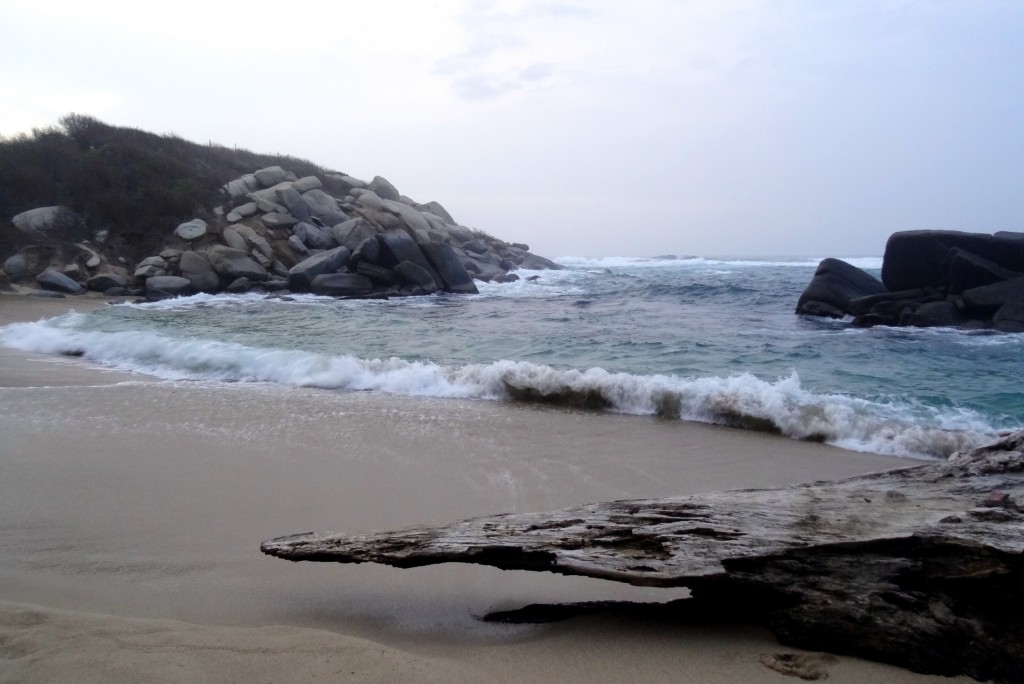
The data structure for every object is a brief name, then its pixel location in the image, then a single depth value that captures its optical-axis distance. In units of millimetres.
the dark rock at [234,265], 21062
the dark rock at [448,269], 23094
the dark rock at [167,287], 18984
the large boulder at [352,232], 24516
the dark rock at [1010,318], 13539
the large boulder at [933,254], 15023
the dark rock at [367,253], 21922
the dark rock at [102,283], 19109
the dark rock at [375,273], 21750
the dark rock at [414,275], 22094
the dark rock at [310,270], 20969
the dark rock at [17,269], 18688
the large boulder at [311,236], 24031
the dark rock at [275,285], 20891
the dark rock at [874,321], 15130
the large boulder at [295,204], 25016
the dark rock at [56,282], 18188
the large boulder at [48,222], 20750
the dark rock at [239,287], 20453
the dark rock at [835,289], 16891
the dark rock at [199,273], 20344
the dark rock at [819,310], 16688
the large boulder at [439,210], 38469
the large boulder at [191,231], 22375
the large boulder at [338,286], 20812
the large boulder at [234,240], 22406
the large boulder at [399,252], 22297
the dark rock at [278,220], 24016
